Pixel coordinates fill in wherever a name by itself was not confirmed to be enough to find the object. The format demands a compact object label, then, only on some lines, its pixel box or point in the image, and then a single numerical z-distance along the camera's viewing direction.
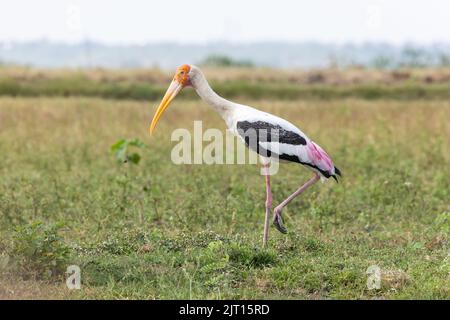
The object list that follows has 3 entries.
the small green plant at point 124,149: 19.02
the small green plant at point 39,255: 11.15
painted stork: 12.77
